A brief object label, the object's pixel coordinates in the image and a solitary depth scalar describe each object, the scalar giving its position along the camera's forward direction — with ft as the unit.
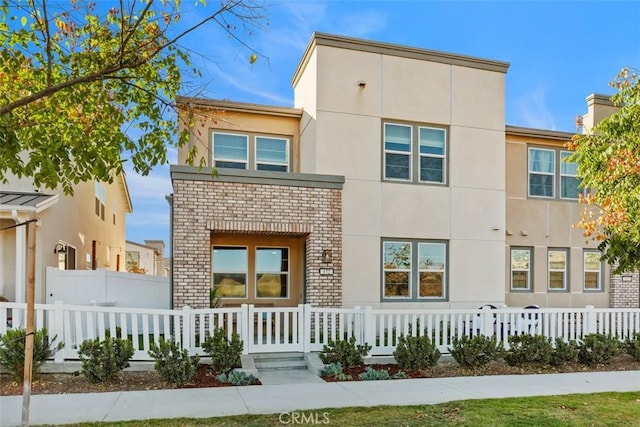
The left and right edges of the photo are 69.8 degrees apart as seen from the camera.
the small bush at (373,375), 26.07
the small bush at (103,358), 23.76
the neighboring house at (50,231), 32.48
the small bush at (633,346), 32.12
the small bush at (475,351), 28.30
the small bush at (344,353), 27.66
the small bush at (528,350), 29.32
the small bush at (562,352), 30.04
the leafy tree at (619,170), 24.85
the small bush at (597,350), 30.45
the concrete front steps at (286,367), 26.35
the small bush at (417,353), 27.55
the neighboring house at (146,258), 111.87
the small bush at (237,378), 24.39
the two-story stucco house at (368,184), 35.83
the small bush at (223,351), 25.66
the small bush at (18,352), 23.35
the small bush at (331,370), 26.21
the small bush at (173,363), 23.99
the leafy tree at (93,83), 17.25
